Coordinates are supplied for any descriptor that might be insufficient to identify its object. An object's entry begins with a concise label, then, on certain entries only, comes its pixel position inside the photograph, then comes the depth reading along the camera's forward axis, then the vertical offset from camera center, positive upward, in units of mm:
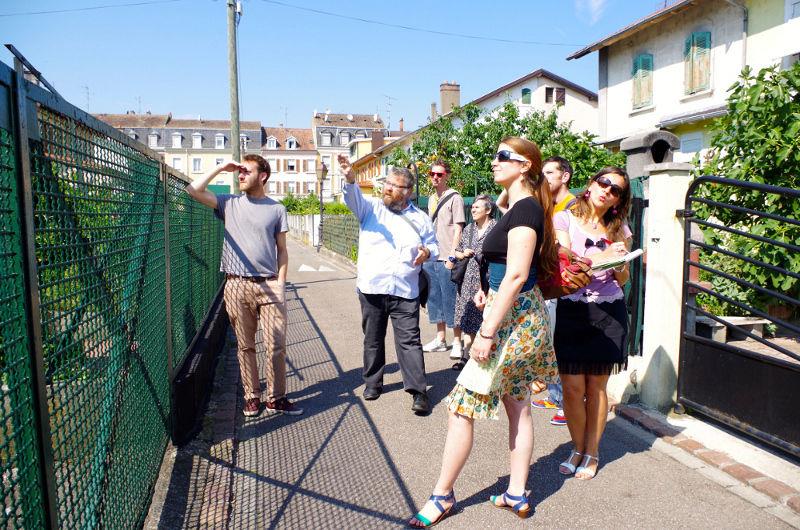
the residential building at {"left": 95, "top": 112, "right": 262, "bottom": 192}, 85138 +10780
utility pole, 15719 +3629
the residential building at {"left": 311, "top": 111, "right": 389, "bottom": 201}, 93375 +11919
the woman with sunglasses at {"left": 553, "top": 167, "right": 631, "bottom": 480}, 3949 -749
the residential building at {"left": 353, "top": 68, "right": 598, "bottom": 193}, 39312 +7243
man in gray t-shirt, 4977 -448
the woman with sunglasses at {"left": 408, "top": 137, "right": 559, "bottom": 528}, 3189 -653
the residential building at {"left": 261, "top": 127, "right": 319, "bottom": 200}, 92938 +7611
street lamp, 21561 +1429
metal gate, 3914 -1024
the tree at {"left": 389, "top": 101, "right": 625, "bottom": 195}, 15812 +1880
